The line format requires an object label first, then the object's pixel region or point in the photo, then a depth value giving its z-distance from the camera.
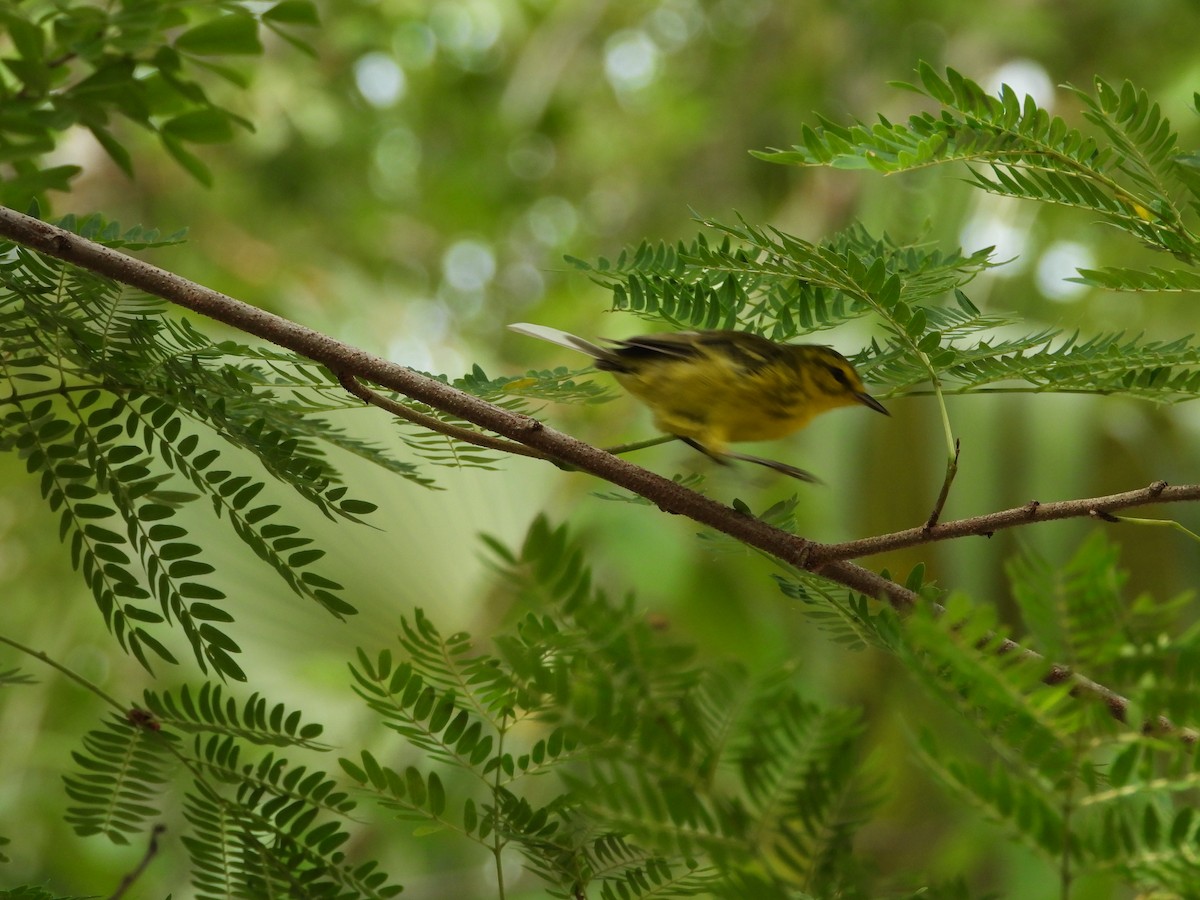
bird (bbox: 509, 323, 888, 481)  5.14
